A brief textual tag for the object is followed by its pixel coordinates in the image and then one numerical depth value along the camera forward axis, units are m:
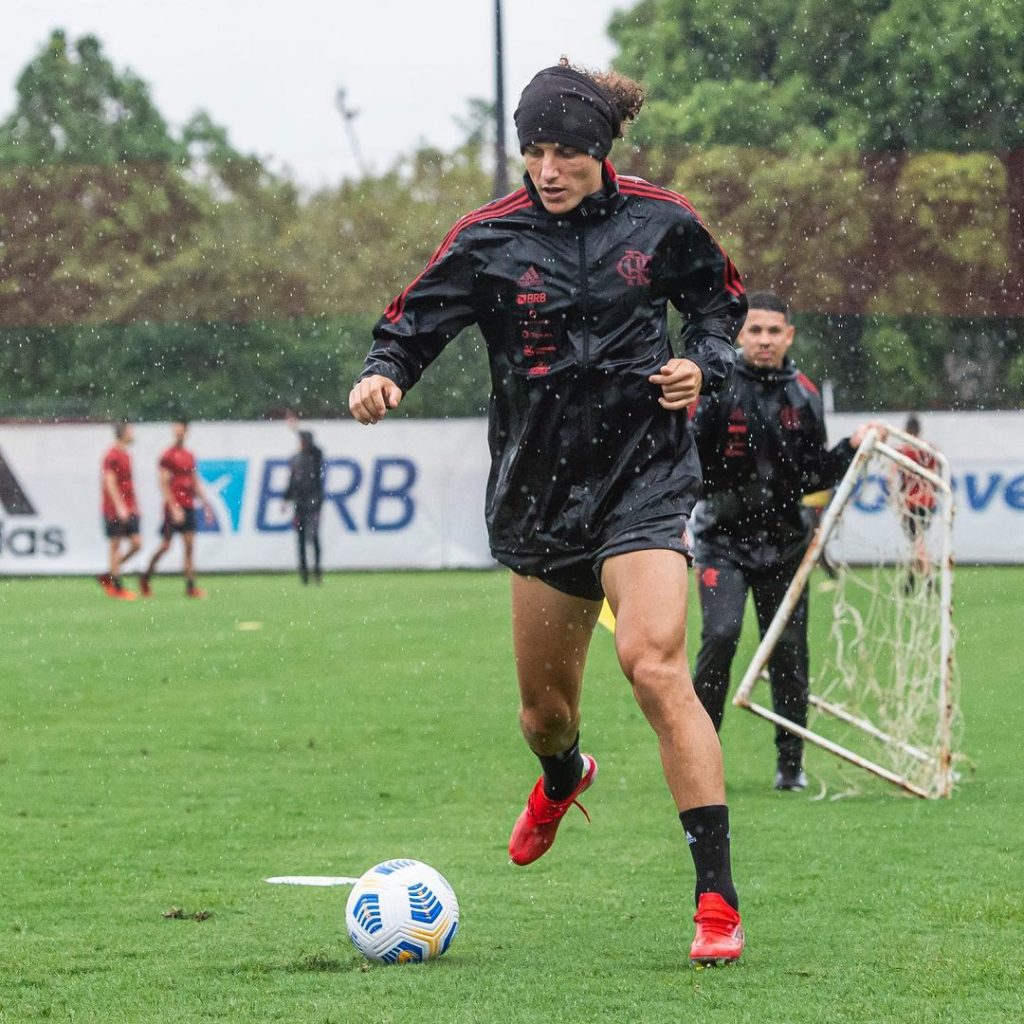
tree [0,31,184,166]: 41.56
